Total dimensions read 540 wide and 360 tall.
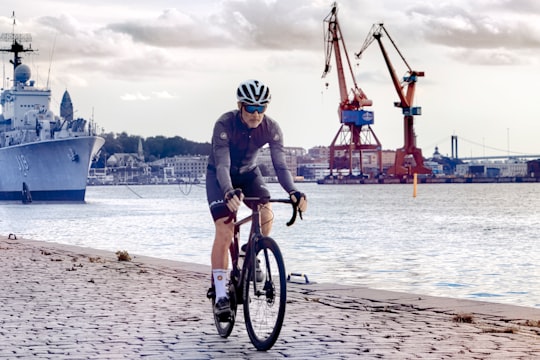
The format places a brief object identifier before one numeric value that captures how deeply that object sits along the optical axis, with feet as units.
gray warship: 247.50
